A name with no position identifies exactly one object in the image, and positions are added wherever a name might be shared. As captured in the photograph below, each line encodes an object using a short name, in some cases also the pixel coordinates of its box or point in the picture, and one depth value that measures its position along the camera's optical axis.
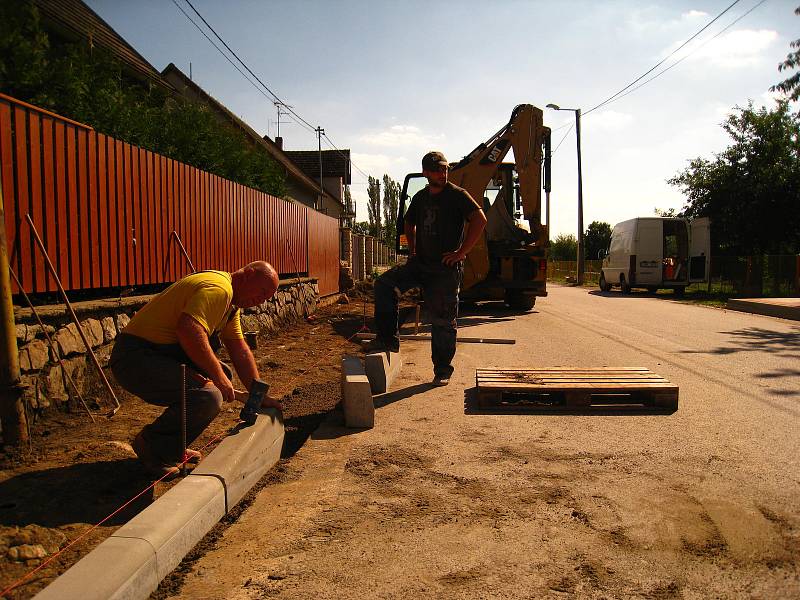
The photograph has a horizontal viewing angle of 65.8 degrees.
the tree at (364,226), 72.53
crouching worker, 3.34
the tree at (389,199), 72.00
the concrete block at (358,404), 4.37
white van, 21.95
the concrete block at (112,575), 1.94
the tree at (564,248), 62.31
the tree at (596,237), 58.84
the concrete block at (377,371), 5.45
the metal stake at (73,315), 4.70
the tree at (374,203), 71.62
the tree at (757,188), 22.92
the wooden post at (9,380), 3.78
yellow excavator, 12.86
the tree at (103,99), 7.46
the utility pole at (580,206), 32.19
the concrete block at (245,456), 3.02
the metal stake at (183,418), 3.22
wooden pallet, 4.74
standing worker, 5.79
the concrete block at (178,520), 2.37
